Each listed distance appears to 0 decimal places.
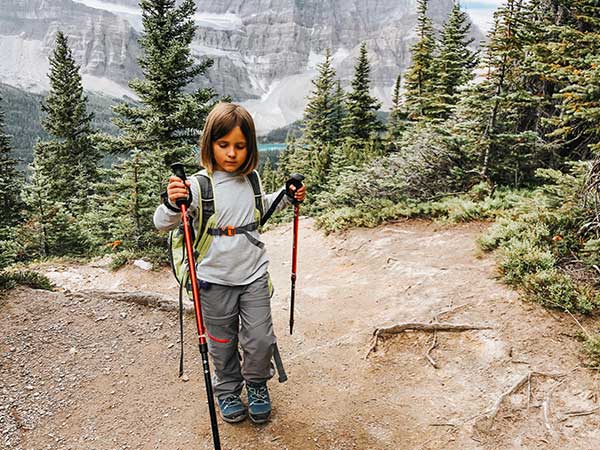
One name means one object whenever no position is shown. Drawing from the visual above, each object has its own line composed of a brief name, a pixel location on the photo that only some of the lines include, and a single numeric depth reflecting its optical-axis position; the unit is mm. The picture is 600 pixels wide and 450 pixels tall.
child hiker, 3127
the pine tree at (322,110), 25594
